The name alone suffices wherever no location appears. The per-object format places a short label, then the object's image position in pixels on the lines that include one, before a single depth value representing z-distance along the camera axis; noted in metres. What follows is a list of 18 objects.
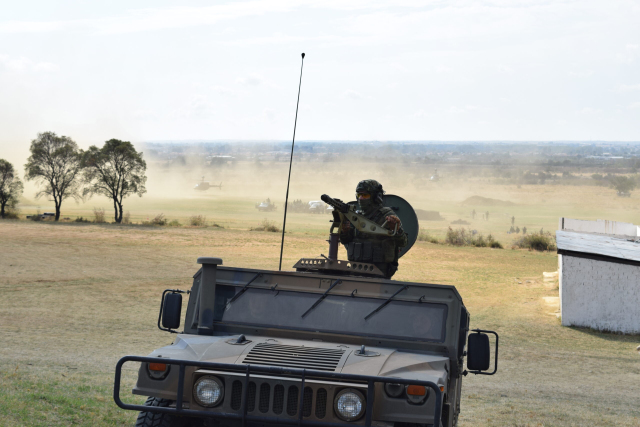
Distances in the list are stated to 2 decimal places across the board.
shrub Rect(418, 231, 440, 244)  54.16
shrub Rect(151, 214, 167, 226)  58.71
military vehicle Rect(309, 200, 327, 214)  86.12
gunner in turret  8.41
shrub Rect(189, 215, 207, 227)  60.87
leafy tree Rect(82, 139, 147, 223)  57.19
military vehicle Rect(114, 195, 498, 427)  5.61
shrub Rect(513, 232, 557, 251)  50.66
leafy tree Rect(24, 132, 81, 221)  56.53
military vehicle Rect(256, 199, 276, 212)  91.06
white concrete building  21.47
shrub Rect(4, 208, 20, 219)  57.62
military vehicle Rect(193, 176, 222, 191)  122.88
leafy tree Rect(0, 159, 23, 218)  56.06
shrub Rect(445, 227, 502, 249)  52.22
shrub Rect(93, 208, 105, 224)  59.16
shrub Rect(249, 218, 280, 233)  58.53
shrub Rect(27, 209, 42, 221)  57.88
